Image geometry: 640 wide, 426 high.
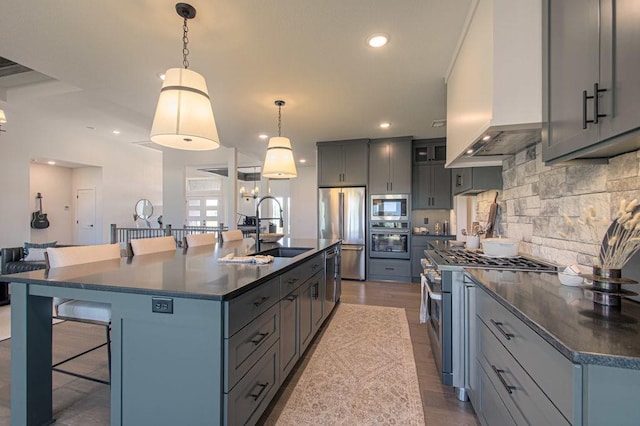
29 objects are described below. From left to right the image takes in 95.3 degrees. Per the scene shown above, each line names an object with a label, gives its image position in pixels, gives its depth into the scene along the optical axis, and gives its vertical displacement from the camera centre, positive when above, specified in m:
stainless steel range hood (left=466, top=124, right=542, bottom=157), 1.71 +0.51
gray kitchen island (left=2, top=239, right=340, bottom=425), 1.28 -0.61
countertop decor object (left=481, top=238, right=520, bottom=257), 2.16 -0.25
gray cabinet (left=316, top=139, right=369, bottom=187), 5.56 +0.98
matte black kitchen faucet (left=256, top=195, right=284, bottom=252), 2.84 -0.16
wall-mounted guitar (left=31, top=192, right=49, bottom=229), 6.41 -0.16
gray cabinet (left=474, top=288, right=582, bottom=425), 0.83 -0.57
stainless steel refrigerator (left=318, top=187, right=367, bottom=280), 5.48 -0.22
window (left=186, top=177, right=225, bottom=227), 10.44 +0.44
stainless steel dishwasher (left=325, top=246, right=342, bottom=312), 3.28 -0.78
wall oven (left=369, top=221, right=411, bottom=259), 5.36 -0.49
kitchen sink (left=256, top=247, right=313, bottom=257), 2.97 -0.39
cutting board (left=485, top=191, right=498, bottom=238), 3.00 -0.04
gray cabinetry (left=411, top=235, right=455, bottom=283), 5.31 -0.67
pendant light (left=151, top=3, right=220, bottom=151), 1.94 +0.72
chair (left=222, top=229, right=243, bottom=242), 3.74 -0.30
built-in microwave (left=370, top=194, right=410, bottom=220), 5.36 +0.12
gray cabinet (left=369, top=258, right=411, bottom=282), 5.36 -1.04
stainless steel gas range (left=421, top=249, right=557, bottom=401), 1.89 -0.63
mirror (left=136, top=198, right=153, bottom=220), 8.20 +0.12
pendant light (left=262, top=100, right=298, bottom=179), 3.33 +0.62
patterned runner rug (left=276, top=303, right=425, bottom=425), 1.79 -1.24
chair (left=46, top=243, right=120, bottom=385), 1.80 -0.59
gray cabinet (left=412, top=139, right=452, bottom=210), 5.49 +0.71
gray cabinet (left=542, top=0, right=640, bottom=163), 0.94 +0.53
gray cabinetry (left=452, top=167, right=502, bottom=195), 2.92 +0.37
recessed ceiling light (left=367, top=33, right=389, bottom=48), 2.38 +1.45
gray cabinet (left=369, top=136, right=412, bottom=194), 5.41 +0.91
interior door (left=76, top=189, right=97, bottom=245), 7.33 -0.09
